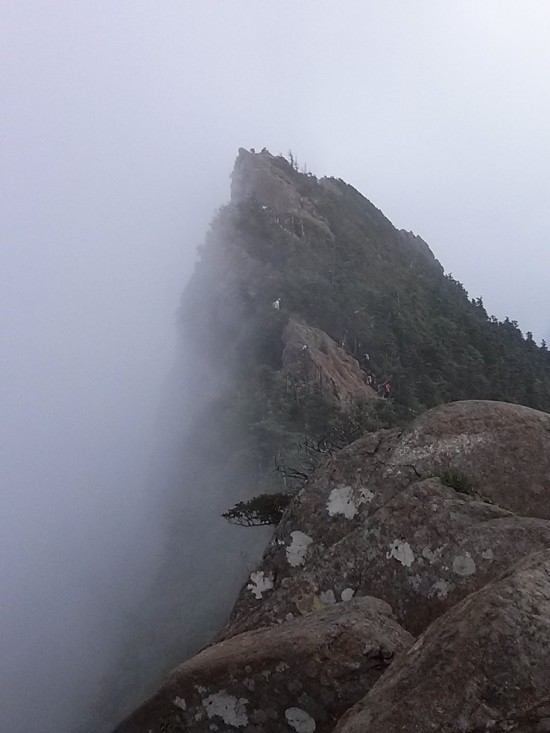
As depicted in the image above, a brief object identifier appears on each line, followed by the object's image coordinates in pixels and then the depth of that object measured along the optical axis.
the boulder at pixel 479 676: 3.48
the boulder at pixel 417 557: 6.60
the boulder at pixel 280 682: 4.80
